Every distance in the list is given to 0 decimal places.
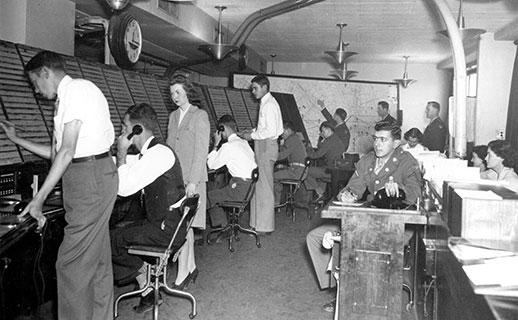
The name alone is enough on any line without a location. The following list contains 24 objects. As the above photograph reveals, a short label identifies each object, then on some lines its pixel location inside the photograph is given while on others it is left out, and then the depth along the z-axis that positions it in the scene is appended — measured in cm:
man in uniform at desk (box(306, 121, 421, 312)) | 393
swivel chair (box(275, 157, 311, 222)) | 737
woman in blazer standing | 419
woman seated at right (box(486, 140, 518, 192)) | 495
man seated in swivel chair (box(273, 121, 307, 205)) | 761
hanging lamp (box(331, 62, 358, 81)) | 1150
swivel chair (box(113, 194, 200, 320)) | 336
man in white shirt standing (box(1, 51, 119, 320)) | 279
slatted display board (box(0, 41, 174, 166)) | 342
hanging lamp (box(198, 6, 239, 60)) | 706
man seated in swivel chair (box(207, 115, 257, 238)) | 565
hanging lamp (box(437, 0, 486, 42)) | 481
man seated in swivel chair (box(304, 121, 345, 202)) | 820
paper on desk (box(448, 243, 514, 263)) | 174
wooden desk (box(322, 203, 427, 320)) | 303
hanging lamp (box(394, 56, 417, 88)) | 1216
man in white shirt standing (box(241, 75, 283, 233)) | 596
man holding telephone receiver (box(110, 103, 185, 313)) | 342
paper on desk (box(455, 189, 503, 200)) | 210
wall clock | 538
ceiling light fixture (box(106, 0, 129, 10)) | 451
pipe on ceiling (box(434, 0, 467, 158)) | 384
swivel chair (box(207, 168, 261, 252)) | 552
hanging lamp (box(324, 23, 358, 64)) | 835
